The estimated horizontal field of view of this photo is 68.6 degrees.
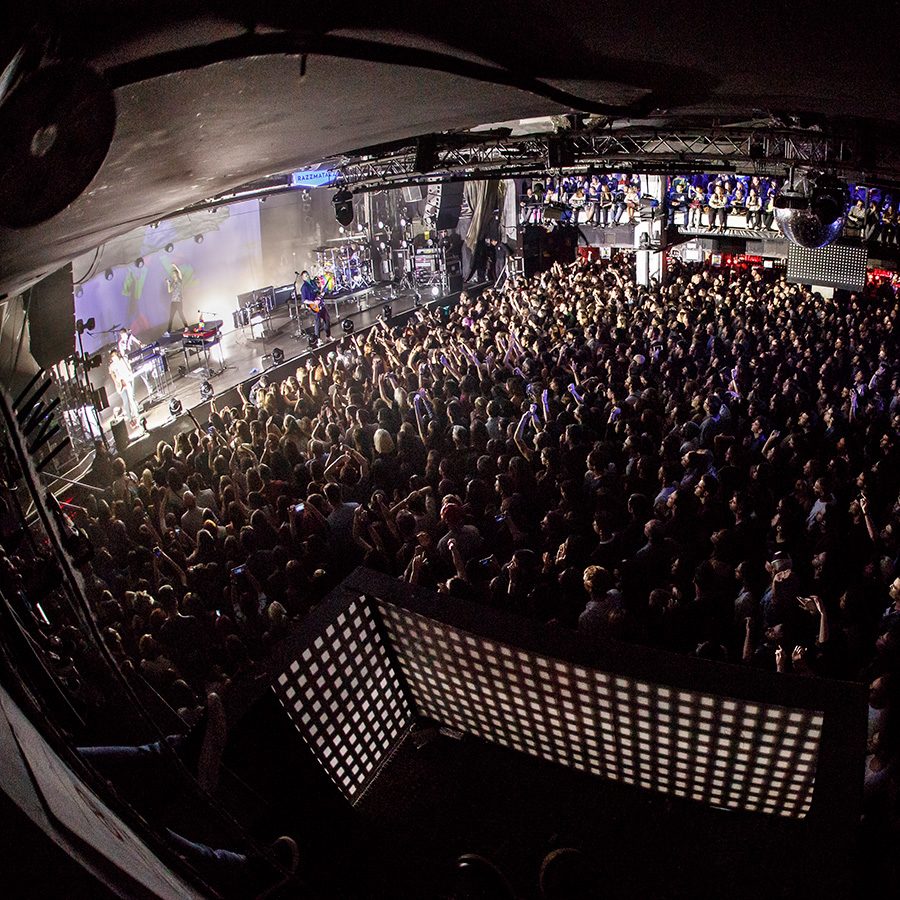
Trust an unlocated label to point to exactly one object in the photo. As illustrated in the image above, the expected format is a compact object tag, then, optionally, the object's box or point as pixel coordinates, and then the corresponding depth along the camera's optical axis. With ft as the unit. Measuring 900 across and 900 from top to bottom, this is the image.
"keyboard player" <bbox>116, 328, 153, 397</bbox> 41.01
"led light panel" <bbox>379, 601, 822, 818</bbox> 6.92
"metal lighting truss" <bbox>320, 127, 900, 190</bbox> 20.01
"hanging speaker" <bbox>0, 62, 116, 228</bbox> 3.96
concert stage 33.78
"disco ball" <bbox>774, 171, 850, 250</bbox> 21.40
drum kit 67.00
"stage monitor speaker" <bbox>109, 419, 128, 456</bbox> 30.96
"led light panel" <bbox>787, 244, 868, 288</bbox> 35.45
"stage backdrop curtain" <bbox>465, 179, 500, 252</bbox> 60.54
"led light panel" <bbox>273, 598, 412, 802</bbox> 7.95
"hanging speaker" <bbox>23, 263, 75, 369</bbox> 24.14
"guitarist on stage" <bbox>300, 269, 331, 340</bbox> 49.21
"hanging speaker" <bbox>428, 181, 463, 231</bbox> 64.13
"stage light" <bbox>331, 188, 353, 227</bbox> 33.01
